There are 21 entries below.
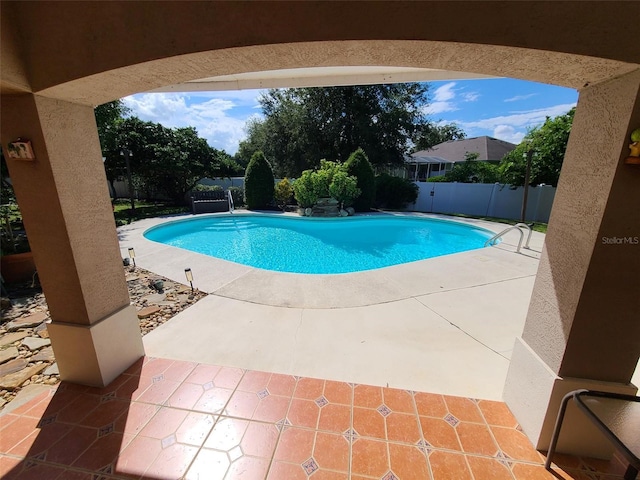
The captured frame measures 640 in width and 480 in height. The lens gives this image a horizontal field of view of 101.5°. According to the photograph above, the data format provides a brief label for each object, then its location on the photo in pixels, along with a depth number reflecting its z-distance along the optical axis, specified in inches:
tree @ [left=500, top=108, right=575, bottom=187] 450.6
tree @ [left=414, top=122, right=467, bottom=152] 689.6
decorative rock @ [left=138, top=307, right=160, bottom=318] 150.3
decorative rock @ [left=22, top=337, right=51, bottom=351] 126.0
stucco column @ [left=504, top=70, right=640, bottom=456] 57.1
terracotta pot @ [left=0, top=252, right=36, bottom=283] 194.9
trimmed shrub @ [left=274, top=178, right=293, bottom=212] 584.4
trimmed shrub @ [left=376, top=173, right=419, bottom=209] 607.2
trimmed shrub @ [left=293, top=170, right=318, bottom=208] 527.5
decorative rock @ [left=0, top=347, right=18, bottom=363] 117.8
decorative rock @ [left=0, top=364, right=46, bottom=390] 103.1
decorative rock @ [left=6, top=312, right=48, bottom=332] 141.6
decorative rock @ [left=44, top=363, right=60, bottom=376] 109.0
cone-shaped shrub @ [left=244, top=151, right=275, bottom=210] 575.8
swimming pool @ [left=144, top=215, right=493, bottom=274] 325.4
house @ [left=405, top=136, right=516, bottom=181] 813.9
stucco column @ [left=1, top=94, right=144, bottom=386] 79.0
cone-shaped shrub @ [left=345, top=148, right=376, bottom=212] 551.2
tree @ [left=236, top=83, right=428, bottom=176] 661.9
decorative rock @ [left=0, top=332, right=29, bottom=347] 128.7
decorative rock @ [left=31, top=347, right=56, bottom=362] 117.6
